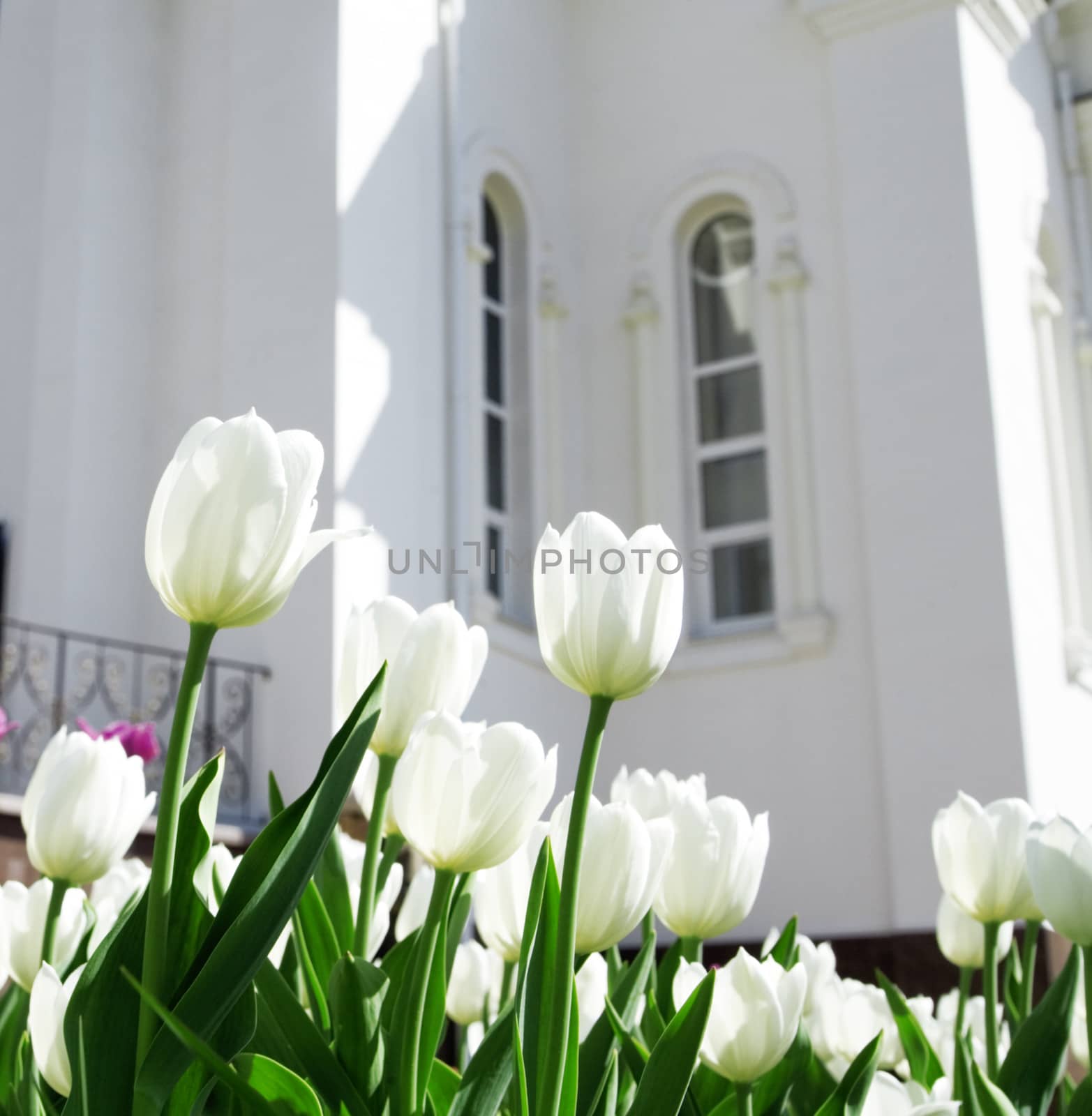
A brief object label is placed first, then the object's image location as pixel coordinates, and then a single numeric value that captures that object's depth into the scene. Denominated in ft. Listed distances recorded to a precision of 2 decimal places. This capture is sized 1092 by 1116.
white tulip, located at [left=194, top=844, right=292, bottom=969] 3.58
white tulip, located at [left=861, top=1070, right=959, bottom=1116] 3.64
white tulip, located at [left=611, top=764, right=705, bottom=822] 4.49
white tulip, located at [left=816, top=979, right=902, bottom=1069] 4.76
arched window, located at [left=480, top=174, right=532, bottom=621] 28.66
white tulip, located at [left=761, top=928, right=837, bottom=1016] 4.83
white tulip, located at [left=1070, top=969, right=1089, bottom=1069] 4.90
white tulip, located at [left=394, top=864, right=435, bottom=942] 4.86
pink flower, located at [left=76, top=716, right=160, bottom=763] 8.59
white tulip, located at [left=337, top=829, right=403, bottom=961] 3.96
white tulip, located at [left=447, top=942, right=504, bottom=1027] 5.09
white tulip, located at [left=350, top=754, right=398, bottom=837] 4.10
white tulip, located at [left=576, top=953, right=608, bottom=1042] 4.07
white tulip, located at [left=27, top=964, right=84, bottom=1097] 3.23
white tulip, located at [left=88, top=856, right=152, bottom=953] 4.26
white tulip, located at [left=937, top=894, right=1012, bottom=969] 5.46
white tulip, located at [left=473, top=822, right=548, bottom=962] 4.00
